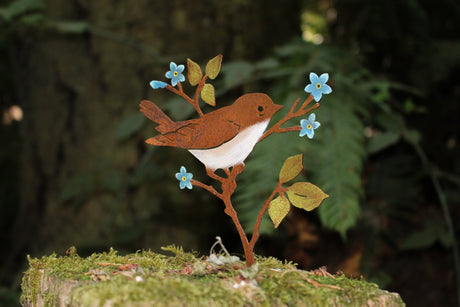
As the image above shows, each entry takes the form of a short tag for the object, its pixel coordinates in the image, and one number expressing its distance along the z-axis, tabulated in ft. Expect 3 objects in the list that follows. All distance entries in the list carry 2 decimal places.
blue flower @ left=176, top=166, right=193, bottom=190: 4.20
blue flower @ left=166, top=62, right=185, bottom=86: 4.25
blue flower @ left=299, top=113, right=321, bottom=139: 4.13
